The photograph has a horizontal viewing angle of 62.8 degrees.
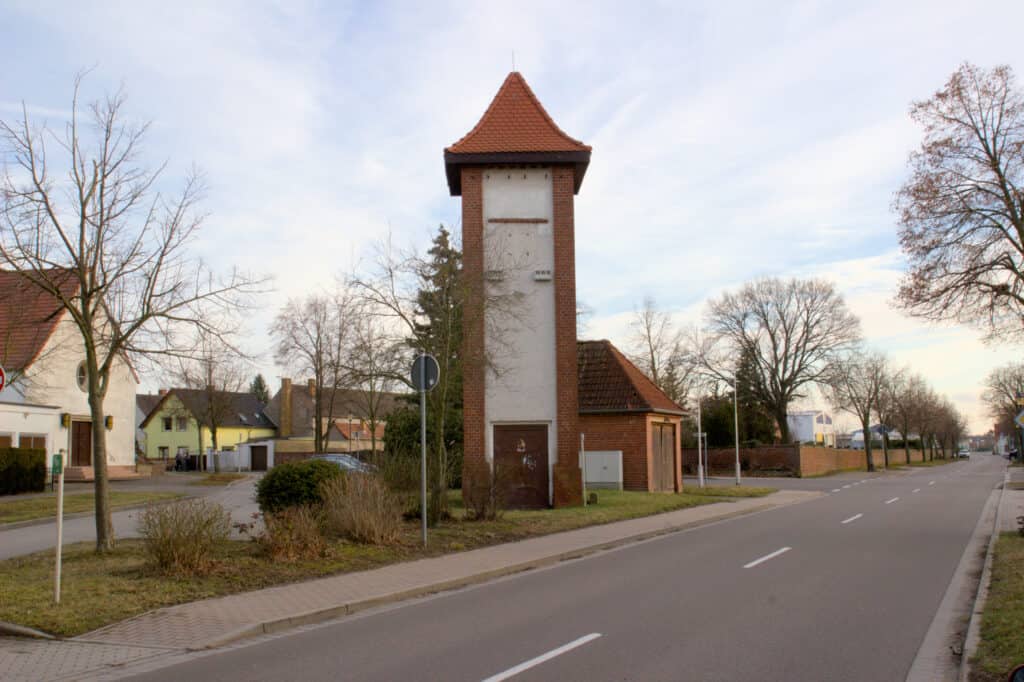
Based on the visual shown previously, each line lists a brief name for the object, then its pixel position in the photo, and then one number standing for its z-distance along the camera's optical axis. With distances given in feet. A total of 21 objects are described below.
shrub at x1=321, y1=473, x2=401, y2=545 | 47.34
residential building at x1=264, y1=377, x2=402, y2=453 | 254.88
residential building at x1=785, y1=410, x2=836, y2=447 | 352.49
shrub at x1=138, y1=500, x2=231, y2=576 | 37.09
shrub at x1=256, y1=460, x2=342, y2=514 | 51.65
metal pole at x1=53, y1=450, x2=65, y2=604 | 30.80
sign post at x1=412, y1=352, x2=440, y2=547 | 47.93
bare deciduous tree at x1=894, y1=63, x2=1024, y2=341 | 59.52
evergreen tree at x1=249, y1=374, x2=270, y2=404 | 361.92
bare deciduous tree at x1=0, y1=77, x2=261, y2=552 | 42.57
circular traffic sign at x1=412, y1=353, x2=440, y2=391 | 48.73
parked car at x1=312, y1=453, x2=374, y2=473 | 55.33
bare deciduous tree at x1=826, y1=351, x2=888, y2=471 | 213.05
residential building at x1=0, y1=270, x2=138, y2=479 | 114.52
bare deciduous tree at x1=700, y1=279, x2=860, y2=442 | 215.31
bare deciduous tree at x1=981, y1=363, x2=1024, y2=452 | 284.63
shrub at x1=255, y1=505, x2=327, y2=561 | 41.55
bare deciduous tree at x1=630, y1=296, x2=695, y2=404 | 210.38
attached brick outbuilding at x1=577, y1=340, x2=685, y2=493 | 104.22
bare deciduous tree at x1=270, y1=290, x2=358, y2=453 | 146.82
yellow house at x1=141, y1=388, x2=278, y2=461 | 260.42
